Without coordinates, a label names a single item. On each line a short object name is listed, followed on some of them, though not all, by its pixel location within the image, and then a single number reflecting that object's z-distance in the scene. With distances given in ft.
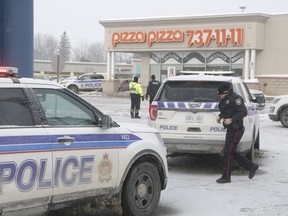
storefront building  115.65
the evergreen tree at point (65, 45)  493.40
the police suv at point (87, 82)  139.64
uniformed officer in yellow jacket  64.39
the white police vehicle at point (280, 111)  56.05
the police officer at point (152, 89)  63.31
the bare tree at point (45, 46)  477.57
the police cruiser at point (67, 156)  15.25
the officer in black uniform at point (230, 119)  26.53
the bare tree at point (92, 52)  529.86
